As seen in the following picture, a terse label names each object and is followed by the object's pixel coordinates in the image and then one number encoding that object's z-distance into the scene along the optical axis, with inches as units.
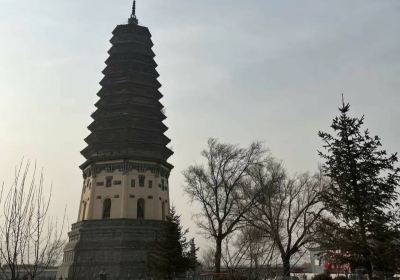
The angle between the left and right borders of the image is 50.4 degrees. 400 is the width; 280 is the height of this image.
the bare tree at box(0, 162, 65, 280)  370.0
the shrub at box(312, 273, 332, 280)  1246.3
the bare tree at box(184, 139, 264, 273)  1350.9
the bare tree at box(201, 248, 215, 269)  1330.0
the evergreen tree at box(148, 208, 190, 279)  1249.4
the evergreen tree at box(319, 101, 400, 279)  749.9
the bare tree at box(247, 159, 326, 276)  1288.1
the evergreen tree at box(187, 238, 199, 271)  1278.3
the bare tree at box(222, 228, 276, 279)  476.4
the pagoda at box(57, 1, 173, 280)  1620.3
